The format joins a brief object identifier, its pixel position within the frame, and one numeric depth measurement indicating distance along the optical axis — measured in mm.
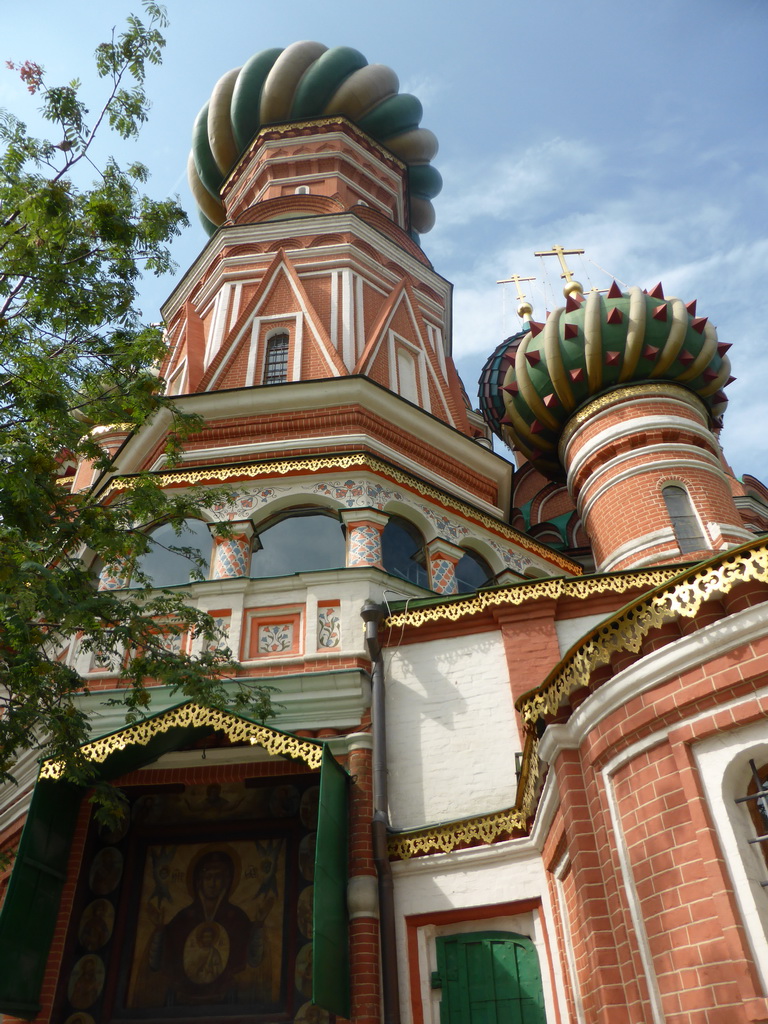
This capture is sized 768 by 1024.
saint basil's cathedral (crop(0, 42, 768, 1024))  4344
